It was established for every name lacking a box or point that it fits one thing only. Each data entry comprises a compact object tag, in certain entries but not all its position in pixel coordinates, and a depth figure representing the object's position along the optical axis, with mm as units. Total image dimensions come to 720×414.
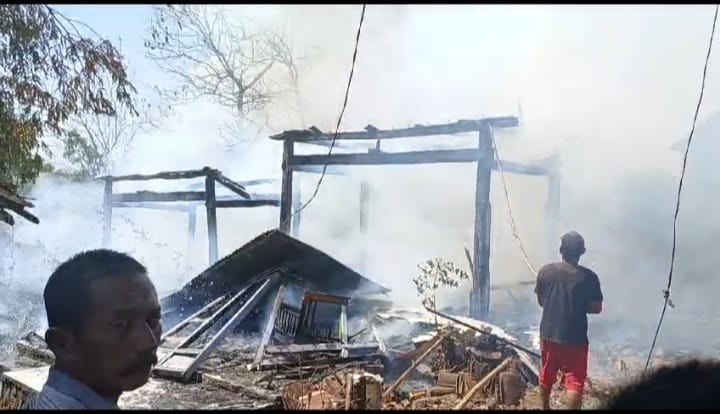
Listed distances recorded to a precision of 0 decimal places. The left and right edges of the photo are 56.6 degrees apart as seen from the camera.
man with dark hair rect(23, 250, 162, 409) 1691
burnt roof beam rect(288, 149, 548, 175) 8711
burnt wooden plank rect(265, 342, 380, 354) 7945
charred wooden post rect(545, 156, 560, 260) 10930
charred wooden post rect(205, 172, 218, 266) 11312
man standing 6109
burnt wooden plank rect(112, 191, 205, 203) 11970
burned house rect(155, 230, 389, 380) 8266
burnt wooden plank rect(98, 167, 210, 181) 11497
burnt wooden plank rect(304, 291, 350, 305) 9117
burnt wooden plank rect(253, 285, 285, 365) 7812
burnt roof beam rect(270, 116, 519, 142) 8219
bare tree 20750
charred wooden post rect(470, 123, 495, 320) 8367
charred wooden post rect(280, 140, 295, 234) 10836
